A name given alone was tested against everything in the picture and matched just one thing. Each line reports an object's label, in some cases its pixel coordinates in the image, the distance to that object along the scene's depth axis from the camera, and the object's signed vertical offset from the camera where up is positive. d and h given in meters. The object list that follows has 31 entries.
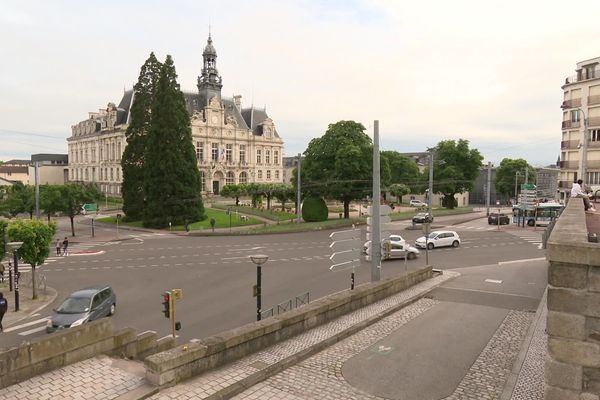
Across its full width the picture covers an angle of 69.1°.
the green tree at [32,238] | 22.08 -2.83
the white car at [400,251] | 29.40 -4.52
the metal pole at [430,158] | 40.75 +2.56
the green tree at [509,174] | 101.00 +2.45
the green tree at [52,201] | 47.75 -1.93
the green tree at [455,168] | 72.06 +2.68
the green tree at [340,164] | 50.50 +2.42
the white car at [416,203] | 87.11 -3.88
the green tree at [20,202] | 51.36 -2.28
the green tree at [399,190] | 82.81 -1.10
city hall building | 99.50 +10.62
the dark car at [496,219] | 52.28 -4.21
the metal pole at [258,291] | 13.31 -3.34
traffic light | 10.65 -2.95
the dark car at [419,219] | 50.33 -4.01
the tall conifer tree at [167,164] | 53.91 +2.45
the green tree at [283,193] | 64.38 -1.34
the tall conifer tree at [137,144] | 58.66 +5.32
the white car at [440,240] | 35.00 -4.52
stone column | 5.95 -1.88
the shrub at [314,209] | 53.50 -3.09
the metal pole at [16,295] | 19.90 -5.14
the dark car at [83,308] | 16.38 -4.94
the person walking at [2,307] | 16.81 -4.81
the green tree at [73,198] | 48.22 -1.62
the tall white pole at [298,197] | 49.24 -1.48
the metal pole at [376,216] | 16.34 -1.19
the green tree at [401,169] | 99.44 +3.48
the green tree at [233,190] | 76.56 -1.15
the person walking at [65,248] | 36.57 -5.55
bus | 47.58 -3.27
